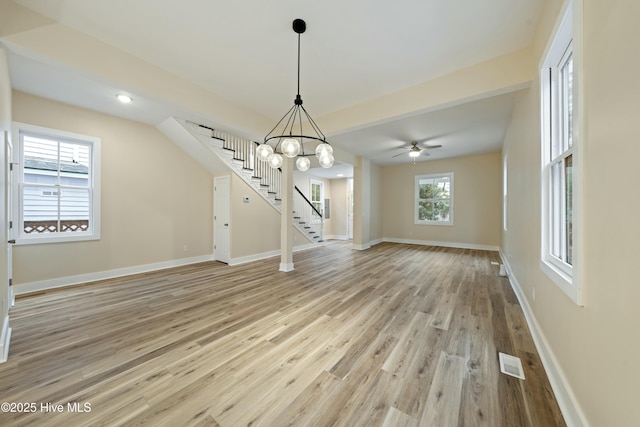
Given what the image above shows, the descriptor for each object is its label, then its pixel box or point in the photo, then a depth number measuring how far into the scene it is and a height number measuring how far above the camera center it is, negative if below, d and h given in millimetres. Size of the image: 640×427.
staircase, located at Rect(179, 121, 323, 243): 4816 +1195
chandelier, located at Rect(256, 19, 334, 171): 2307 +676
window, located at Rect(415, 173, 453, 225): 7898 +539
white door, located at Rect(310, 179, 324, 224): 9734 +861
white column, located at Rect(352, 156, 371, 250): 7414 +382
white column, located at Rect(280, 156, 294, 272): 4922 -96
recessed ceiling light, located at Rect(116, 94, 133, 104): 3564 +1806
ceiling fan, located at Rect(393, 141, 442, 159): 5657 +1753
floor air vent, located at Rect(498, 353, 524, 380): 1812 -1242
